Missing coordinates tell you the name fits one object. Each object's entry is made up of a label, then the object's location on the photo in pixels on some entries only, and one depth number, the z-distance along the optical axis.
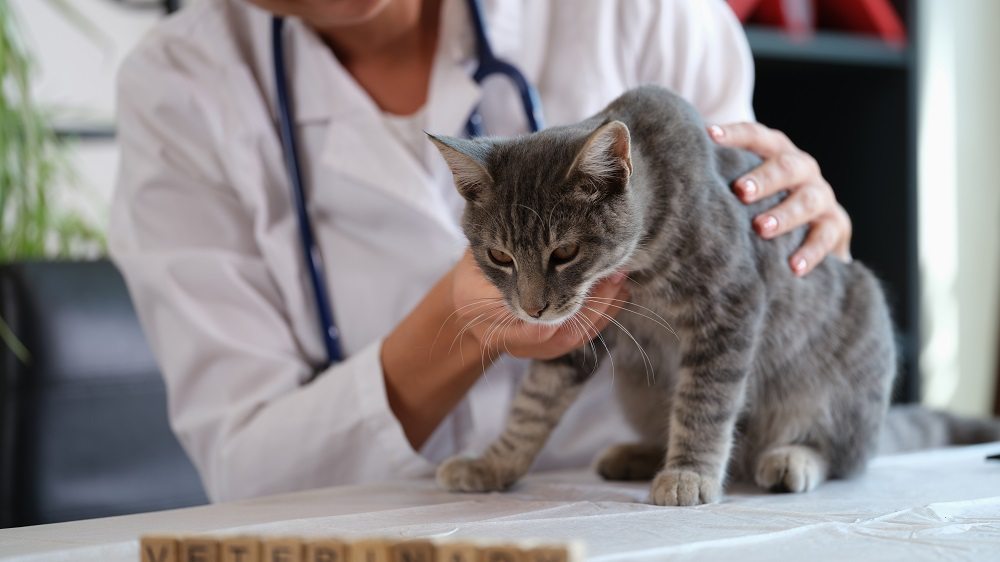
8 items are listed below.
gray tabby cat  0.93
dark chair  1.63
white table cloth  0.70
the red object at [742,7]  1.93
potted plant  1.66
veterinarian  1.20
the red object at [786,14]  1.96
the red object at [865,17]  2.05
